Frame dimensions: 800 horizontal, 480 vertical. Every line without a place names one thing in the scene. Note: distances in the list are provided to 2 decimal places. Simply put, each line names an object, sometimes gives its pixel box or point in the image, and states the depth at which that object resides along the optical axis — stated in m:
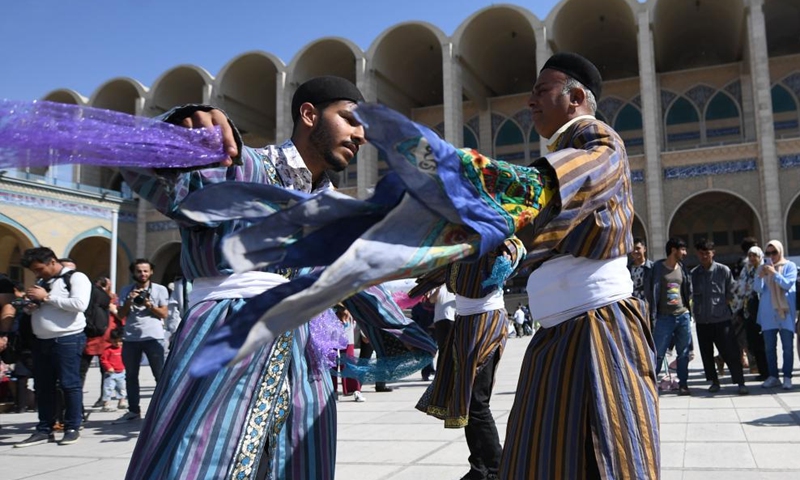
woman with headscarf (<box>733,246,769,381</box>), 7.42
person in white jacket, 5.39
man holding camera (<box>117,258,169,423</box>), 6.38
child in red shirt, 7.50
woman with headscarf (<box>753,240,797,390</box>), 6.92
